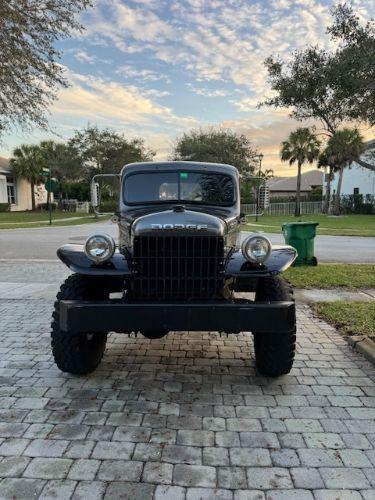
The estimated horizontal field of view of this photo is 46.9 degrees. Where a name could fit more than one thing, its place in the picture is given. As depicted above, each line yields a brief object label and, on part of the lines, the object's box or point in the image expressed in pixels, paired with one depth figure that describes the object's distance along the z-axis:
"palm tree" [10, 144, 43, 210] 42.46
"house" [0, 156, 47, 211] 42.38
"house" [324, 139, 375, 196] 45.59
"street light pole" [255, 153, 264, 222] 38.31
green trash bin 10.06
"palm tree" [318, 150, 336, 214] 39.11
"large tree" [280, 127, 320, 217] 37.56
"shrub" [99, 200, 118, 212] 34.72
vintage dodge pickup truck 3.44
